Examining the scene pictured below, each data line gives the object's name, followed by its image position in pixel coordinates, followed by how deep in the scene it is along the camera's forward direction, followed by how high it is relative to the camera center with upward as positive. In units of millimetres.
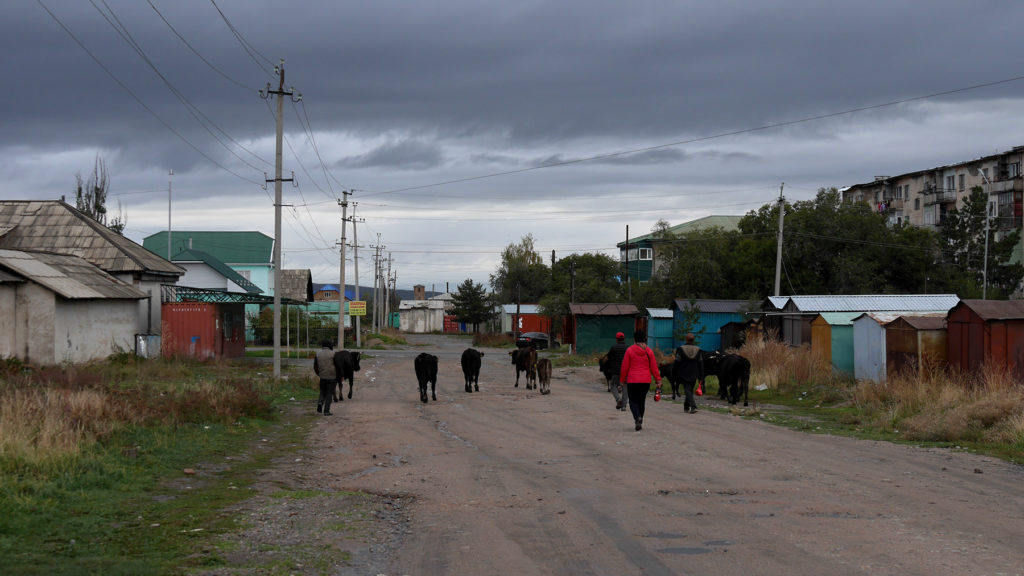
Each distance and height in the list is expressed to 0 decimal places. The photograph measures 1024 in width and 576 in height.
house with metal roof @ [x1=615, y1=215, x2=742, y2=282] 112062 +8049
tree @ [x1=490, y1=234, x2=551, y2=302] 113312 +4028
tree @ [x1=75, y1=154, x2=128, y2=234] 69250 +9107
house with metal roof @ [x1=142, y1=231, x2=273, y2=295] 88875 +6968
